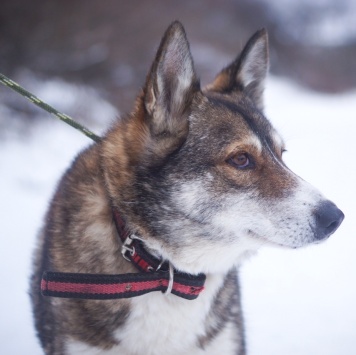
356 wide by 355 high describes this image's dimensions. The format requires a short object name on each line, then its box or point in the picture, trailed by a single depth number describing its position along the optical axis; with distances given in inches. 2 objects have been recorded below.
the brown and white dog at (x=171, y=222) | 58.0
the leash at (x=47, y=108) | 60.5
